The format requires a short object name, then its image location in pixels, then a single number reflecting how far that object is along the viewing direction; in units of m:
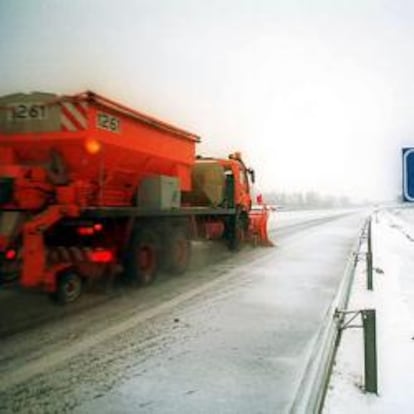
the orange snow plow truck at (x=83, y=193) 8.46
